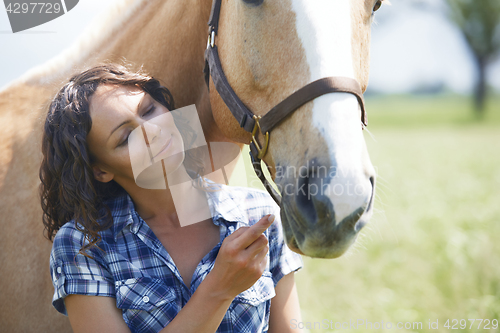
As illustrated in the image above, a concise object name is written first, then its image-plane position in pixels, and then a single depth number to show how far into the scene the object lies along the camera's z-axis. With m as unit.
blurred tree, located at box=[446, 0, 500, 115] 29.72
